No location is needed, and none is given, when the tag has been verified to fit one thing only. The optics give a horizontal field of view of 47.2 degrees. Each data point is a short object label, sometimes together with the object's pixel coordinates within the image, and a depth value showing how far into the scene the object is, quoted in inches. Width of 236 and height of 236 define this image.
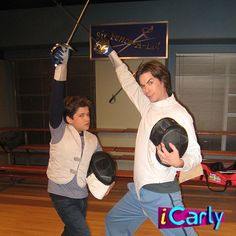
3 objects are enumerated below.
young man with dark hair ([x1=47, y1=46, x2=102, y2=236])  65.4
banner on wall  146.4
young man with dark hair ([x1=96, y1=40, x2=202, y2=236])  56.5
